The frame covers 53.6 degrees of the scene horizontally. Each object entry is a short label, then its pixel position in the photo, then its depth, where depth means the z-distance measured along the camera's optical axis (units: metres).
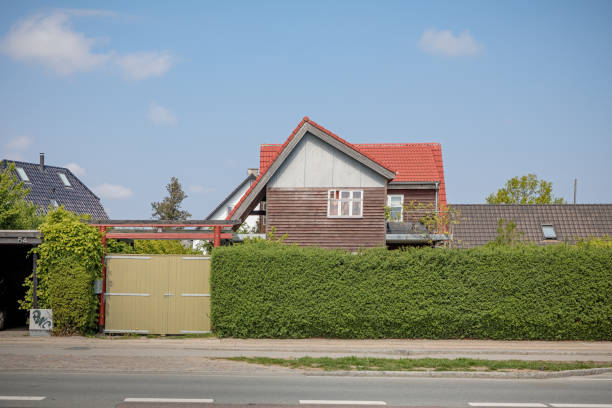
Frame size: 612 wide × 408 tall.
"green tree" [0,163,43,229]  25.36
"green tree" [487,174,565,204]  61.34
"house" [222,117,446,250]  25.52
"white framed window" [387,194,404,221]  30.87
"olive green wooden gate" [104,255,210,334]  18.66
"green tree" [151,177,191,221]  88.50
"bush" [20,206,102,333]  17.98
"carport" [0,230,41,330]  18.23
